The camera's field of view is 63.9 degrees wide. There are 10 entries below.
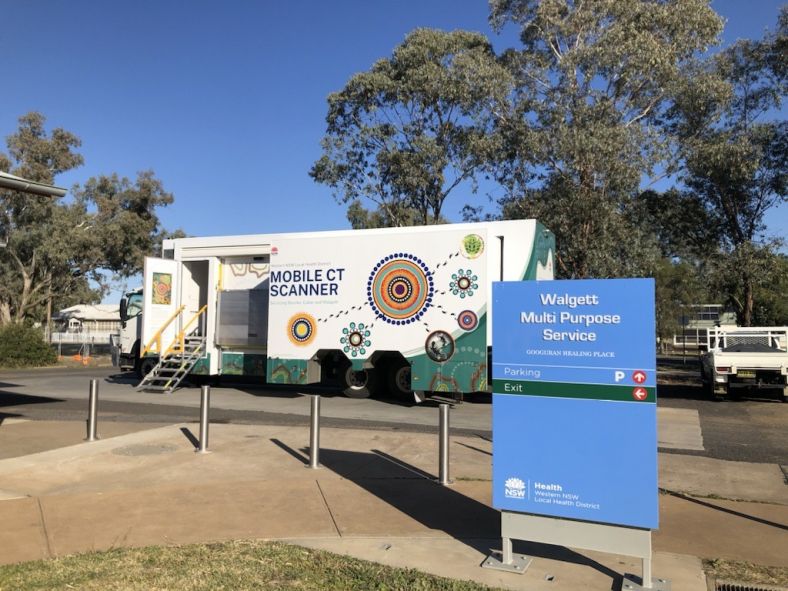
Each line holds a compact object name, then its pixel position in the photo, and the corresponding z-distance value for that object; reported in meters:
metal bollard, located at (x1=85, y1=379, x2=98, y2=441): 8.96
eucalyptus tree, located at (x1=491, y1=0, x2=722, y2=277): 19.59
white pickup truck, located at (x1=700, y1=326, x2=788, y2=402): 14.83
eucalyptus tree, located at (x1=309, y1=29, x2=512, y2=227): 23.88
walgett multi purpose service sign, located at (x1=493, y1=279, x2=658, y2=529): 4.07
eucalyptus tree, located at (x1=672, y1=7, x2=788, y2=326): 21.97
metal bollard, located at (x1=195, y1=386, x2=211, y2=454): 8.20
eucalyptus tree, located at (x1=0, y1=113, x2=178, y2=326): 34.31
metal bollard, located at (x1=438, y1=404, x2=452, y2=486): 6.79
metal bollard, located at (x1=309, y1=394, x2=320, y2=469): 7.39
